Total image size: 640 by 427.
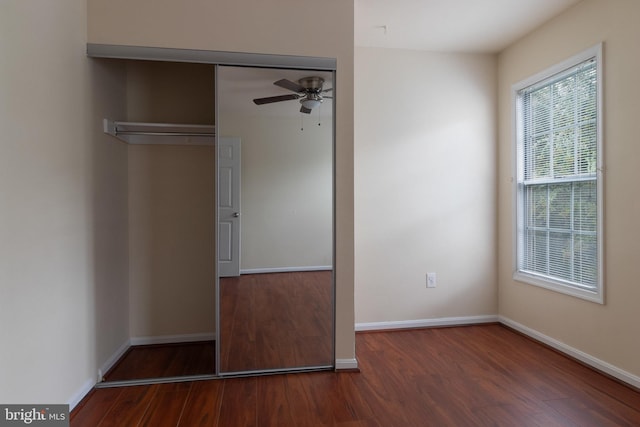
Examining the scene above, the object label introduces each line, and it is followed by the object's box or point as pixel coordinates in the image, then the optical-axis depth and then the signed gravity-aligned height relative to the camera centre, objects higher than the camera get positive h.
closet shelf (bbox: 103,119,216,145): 2.40 +0.62
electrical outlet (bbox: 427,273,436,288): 3.19 -0.62
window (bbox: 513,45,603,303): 2.42 +0.30
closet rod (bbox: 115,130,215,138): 2.48 +0.62
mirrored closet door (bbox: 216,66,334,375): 2.31 -0.07
